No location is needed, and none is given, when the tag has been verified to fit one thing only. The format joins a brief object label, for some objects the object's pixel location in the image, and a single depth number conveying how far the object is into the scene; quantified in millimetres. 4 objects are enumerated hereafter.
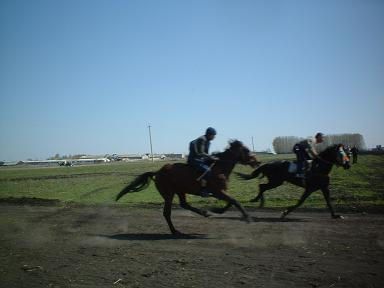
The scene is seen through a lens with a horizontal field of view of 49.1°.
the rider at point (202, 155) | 11966
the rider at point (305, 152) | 14461
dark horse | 14125
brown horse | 12062
